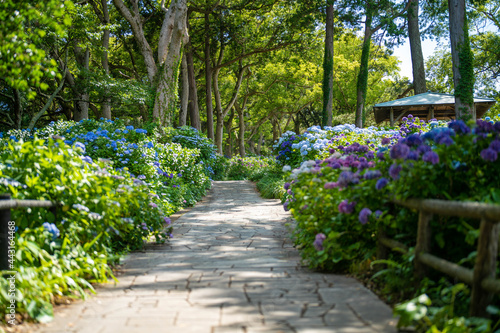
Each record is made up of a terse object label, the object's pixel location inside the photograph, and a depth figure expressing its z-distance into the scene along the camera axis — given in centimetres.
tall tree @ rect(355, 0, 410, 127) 1812
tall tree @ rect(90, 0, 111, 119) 1819
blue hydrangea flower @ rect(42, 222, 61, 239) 357
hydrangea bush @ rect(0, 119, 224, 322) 319
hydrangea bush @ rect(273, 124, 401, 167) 940
